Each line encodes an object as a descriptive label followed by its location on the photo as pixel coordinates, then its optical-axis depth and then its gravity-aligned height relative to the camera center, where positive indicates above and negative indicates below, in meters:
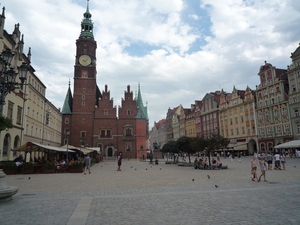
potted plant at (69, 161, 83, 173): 22.38 -0.83
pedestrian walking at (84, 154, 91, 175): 21.16 -0.33
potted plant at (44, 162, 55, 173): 21.77 -0.71
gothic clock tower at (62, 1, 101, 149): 61.58 +15.86
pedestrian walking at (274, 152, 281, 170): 21.20 -0.75
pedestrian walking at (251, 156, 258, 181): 13.78 -0.76
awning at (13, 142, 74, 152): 21.89 +1.15
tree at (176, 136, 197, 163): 32.94 +1.58
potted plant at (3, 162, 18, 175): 20.31 -0.66
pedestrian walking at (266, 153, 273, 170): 22.28 -0.61
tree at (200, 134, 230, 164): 25.58 +1.31
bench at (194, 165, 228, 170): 23.19 -1.18
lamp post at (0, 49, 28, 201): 8.43 +3.66
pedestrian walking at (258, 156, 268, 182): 13.53 -0.58
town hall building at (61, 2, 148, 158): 61.78 +10.60
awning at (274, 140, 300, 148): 29.58 +1.05
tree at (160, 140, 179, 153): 36.78 +1.31
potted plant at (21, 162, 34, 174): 21.05 -0.67
